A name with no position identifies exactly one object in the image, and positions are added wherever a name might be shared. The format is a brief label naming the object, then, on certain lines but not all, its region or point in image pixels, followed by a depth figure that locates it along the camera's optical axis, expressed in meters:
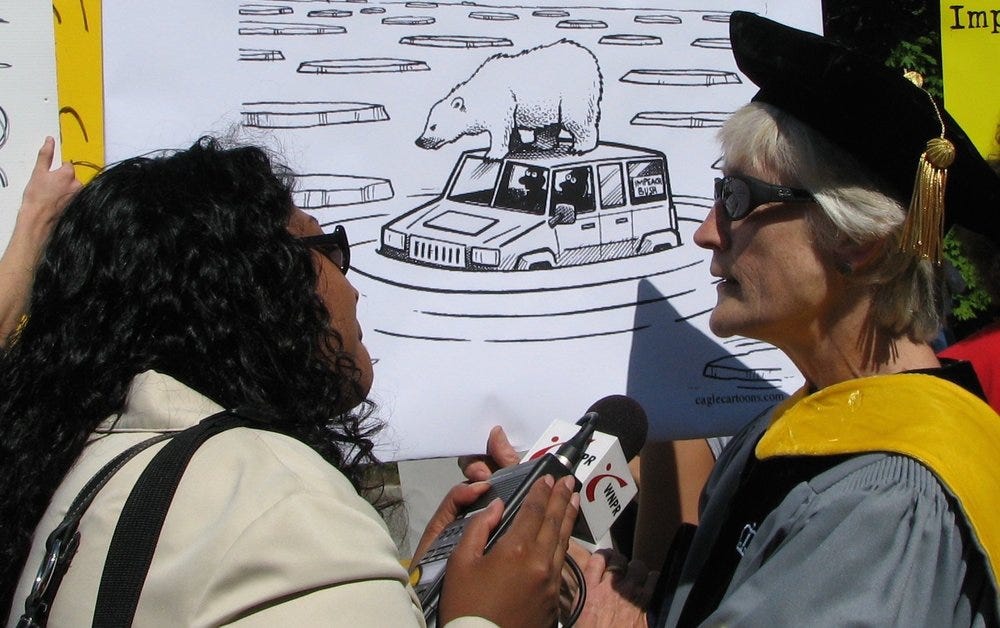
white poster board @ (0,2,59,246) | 1.44
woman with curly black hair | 0.93
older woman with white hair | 1.18
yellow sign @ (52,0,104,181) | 1.50
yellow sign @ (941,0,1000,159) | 2.32
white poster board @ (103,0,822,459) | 1.62
